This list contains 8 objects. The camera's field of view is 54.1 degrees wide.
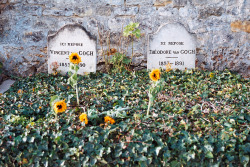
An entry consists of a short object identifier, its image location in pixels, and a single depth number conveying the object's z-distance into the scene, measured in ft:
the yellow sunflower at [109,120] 6.88
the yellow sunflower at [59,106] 6.60
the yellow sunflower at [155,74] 6.84
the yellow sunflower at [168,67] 12.19
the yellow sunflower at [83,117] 6.67
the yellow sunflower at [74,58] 8.05
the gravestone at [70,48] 11.83
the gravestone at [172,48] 12.20
